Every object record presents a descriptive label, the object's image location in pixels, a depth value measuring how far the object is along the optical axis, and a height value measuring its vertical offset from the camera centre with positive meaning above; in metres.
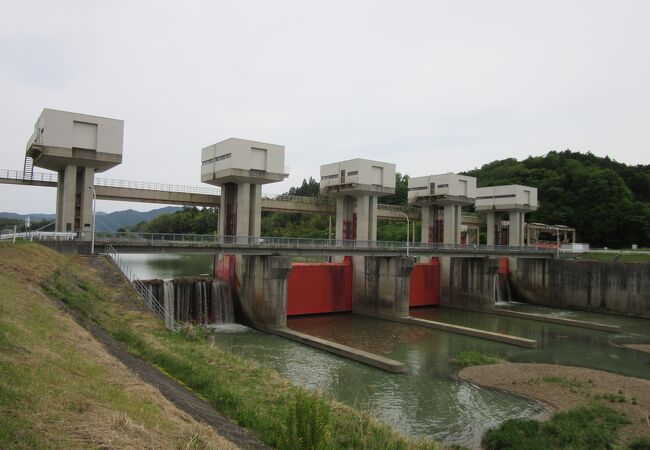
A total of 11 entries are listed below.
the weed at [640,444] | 13.96 -5.98
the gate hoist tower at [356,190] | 44.69 +5.05
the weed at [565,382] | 20.81 -6.30
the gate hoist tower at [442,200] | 52.53 +5.03
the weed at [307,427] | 8.12 -3.35
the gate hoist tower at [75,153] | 29.78 +5.36
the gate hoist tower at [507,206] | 59.81 +5.06
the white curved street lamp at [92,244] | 26.69 -0.61
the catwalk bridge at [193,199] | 34.71 +3.39
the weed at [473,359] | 25.45 -6.49
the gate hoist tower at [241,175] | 36.62 +5.15
